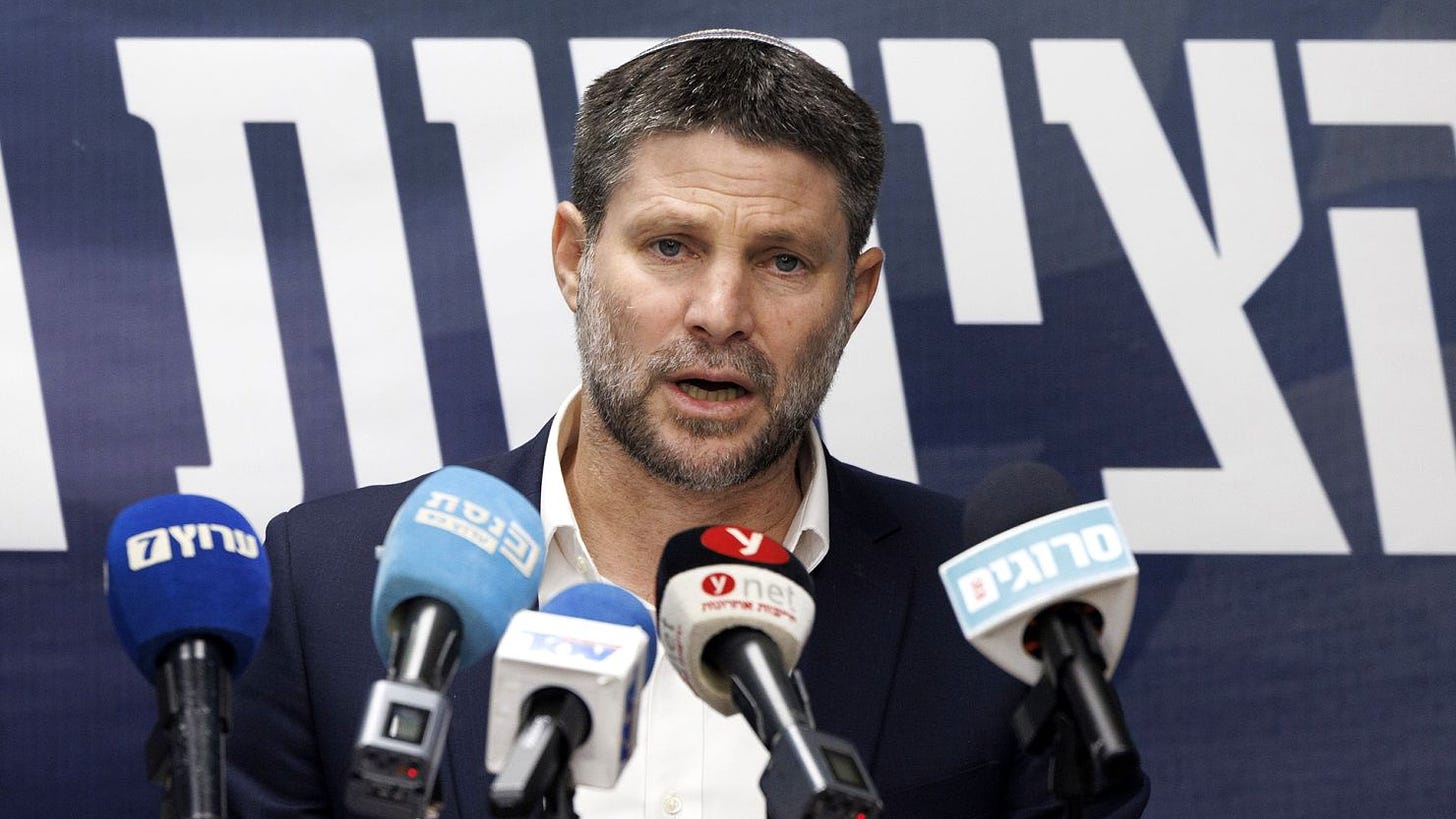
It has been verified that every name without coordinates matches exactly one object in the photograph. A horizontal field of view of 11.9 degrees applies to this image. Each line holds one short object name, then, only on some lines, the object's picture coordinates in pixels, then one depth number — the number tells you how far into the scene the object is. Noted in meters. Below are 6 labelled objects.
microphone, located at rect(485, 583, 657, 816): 3.00
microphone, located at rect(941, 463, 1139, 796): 3.02
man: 3.34
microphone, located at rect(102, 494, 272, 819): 3.01
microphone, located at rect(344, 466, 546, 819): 2.95
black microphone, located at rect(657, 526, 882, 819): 2.97
